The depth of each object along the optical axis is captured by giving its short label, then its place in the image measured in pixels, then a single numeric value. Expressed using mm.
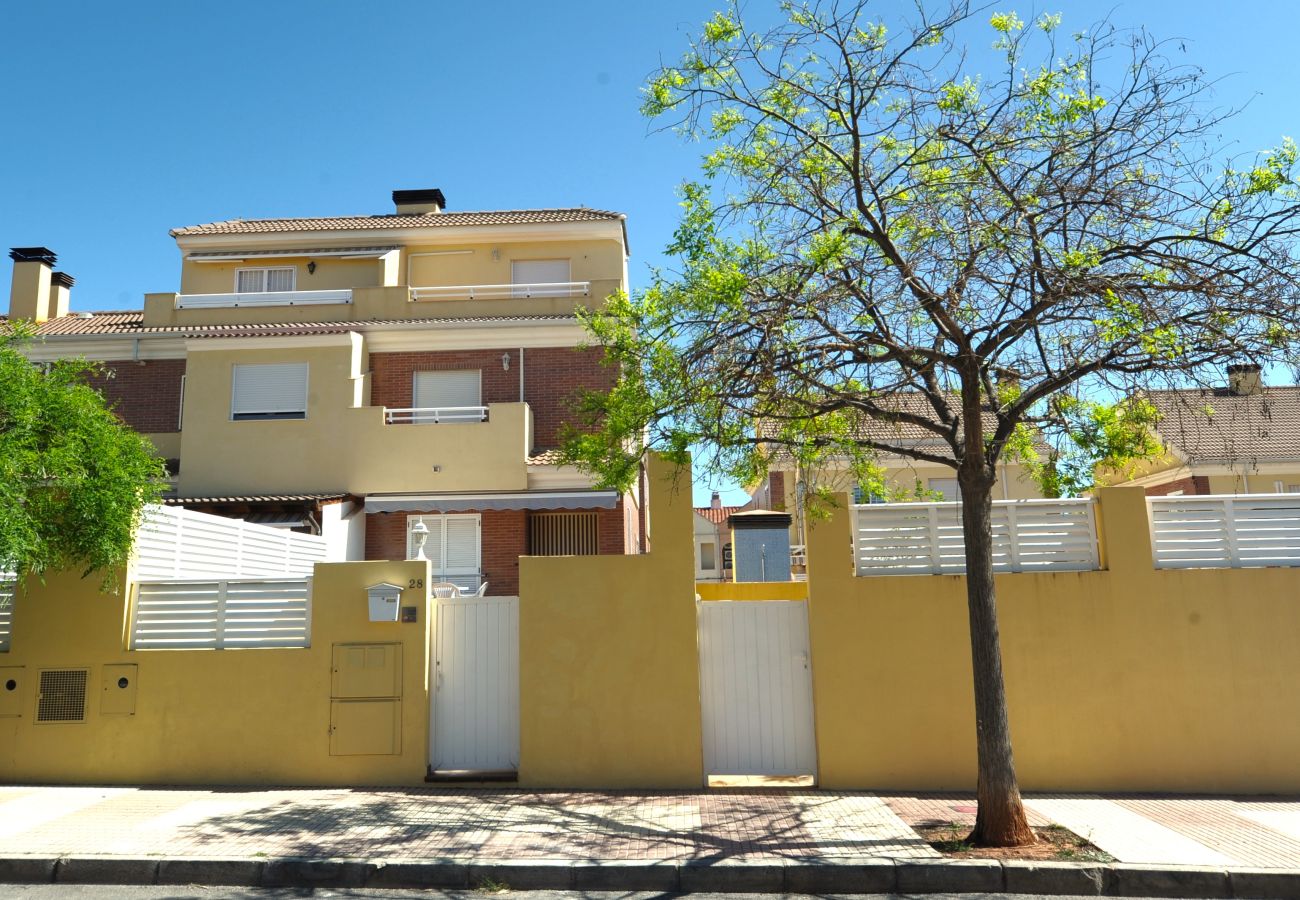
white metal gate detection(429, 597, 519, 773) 10508
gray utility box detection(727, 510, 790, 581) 15234
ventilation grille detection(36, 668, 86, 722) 10539
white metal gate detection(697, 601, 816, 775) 10367
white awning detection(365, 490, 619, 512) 18156
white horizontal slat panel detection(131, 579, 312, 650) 10656
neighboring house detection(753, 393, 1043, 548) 19591
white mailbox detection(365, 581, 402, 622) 10453
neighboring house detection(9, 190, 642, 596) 18734
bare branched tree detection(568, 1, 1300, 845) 8523
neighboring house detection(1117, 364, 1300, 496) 23562
